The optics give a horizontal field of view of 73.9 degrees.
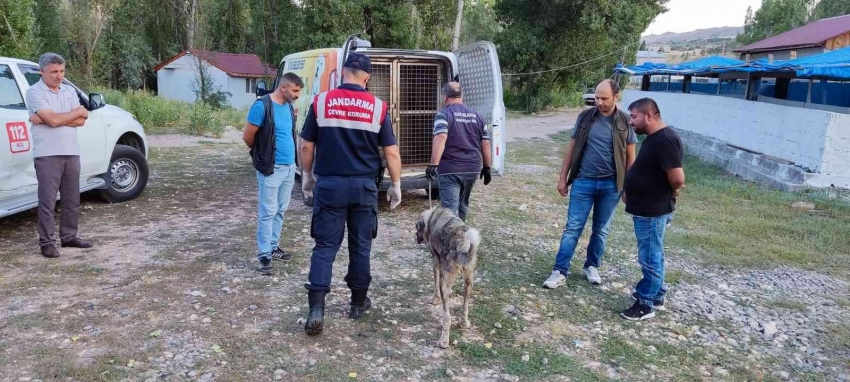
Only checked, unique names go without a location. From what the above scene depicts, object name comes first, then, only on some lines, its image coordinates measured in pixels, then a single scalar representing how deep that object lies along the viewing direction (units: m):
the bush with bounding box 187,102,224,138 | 15.02
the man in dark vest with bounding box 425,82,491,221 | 4.99
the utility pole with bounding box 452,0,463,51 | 25.59
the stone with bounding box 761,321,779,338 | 4.08
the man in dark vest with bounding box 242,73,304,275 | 4.62
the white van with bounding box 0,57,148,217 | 5.38
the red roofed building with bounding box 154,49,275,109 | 33.97
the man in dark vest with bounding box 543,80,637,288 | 4.54
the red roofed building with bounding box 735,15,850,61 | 26.36
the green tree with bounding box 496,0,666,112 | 25.52
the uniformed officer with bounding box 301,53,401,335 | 3.59
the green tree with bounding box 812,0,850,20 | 42.92
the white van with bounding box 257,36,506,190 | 6.70
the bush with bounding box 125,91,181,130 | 16.27
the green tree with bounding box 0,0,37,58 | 13.01
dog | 3.69
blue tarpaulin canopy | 8.69
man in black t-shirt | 3.97
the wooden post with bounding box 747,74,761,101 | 12.54
